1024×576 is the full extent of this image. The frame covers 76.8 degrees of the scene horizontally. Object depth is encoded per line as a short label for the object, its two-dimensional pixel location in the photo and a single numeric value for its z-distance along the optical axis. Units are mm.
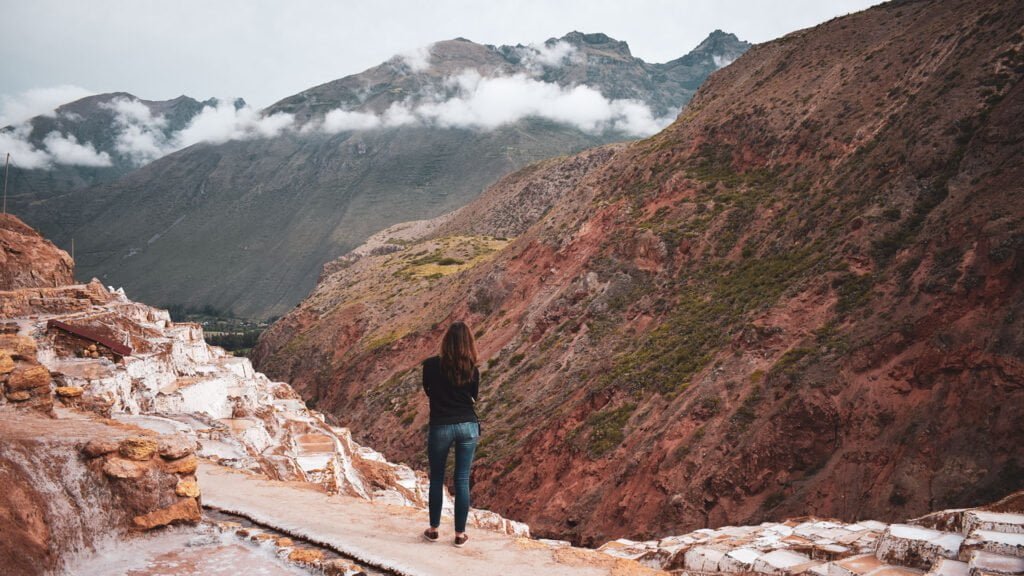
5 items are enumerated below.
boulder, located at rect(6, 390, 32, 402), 8617
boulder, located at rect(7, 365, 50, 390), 8711
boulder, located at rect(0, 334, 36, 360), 9180
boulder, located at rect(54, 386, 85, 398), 11387
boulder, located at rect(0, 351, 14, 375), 8641
